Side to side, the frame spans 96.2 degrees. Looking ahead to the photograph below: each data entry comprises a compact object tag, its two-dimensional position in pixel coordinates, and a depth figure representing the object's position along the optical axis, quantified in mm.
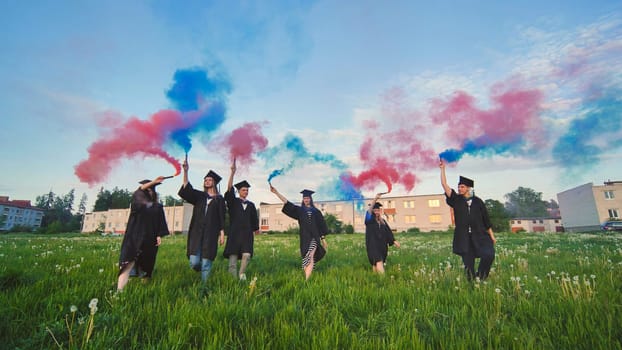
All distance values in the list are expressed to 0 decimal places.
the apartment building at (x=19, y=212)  107506
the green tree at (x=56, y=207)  125644
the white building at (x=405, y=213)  73625
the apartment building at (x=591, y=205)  55562
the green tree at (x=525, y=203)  157000
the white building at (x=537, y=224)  93106
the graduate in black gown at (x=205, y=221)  7027
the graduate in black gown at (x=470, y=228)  7157
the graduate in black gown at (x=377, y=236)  8461
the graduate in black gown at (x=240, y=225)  7770
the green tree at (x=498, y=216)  48422
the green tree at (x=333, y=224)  58531
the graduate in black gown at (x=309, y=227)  8134
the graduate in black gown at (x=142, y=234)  5844
